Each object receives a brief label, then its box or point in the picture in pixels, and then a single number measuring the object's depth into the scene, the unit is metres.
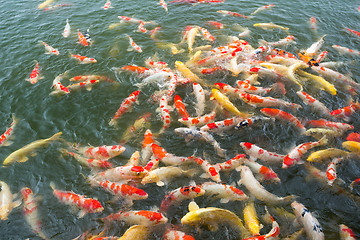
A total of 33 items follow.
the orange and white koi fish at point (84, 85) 7.95
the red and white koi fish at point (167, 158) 5.77
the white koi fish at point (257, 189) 5.08
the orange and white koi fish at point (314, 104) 6.85
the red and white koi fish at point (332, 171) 5.30
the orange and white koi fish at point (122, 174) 5.37
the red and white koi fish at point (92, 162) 5.79
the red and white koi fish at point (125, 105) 7.07
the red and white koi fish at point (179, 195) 5.04
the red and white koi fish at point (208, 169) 5.38
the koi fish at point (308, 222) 4.50
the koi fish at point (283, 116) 6.45
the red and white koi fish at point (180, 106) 6.79
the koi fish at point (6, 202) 5.18
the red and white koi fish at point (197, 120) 6.54
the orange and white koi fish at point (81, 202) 5.06
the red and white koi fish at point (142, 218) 4.69
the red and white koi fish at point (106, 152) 6.03
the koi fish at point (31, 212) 4.99
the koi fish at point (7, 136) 6.62
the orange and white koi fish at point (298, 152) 5.63
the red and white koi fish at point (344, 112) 6.70
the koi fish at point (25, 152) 6.19
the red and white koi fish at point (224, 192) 5.11
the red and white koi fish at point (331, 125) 6.34
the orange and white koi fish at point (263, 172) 5.41
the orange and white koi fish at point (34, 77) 8.45
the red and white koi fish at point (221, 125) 6.39
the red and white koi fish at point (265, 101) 6.98
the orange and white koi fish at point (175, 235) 4.41
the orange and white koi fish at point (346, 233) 4.49
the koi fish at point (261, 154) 5.75
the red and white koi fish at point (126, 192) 5.09
